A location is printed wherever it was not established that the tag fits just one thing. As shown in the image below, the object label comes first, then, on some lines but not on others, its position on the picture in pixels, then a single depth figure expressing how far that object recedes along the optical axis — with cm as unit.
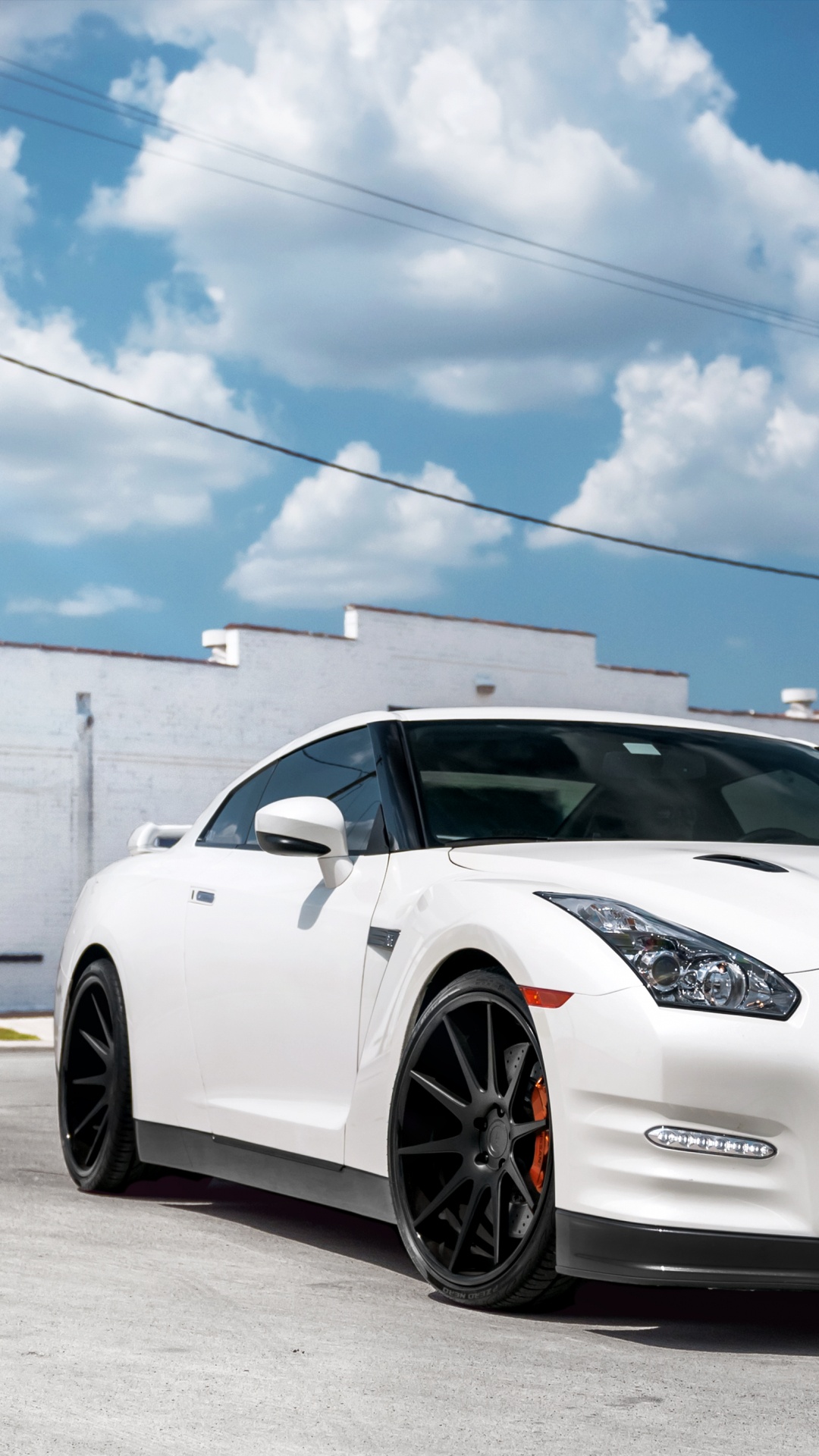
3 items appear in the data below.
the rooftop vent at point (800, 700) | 3375
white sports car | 377
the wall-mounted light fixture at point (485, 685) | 2891
